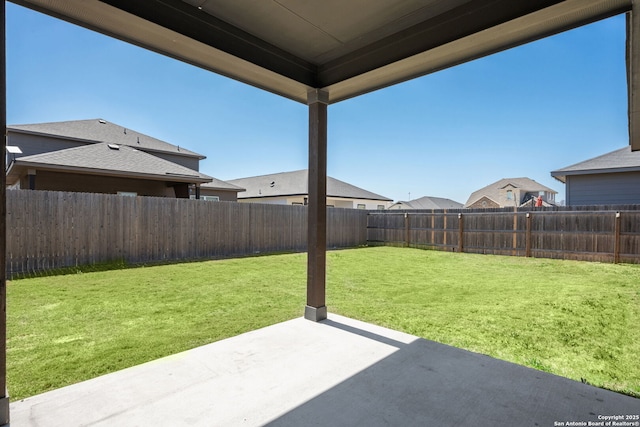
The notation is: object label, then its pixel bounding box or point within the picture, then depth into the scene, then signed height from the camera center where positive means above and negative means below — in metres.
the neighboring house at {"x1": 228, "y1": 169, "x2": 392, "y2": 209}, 20.16 +1.44
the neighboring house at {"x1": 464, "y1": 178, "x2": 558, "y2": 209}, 29.36 +2.08
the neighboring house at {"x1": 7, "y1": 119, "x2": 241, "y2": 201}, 9.45 +1.60
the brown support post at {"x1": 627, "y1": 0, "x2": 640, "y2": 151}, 1.62 +0.96
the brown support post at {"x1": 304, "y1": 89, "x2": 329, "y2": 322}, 3.50 +0.13
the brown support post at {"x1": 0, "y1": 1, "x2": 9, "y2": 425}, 1.73 -0.09
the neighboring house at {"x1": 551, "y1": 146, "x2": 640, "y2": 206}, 10.11 +1.21
